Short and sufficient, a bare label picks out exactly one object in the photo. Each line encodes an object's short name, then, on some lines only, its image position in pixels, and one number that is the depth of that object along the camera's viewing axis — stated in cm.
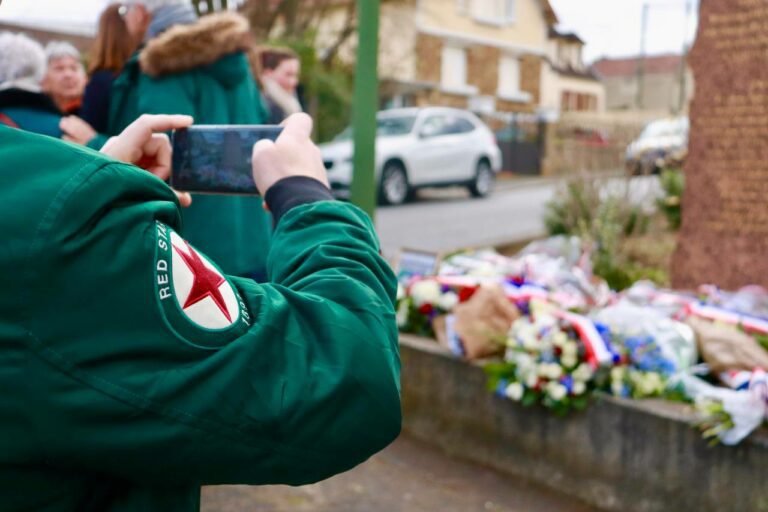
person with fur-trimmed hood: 327
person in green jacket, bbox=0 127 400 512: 82
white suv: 1470
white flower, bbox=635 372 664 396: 343
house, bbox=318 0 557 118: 2634
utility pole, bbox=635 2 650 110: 3406
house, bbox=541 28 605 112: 3838
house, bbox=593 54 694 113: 5722
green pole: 452
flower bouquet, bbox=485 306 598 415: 349
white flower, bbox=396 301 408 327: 442
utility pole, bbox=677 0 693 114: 2739
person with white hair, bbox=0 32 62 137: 360
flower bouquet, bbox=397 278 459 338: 428
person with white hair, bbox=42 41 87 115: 483
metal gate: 2725
